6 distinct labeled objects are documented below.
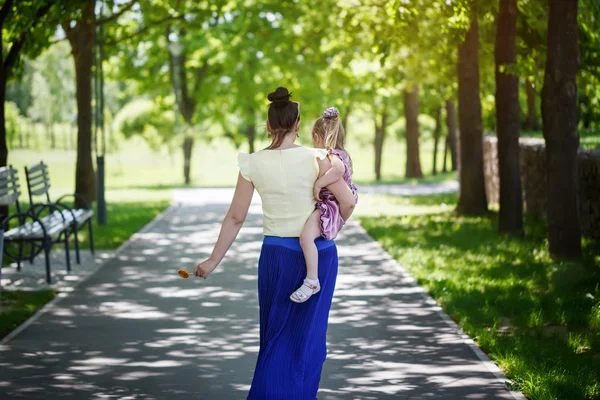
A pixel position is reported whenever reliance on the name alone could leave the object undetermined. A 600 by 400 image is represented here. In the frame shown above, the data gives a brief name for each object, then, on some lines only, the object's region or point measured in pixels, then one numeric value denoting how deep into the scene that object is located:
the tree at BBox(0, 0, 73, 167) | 15.42
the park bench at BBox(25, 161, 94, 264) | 14.64
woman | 6.11
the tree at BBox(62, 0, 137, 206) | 24.34
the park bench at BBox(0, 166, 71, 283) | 12.65
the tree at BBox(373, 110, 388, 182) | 52.58
